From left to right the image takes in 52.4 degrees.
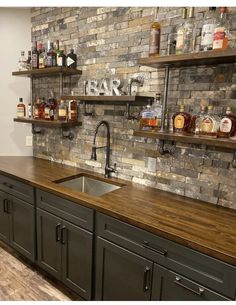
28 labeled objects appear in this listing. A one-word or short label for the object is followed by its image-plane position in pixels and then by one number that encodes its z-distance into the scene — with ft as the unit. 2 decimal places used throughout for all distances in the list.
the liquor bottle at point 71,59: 7.98
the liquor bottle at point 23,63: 8.99
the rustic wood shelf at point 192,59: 4.51
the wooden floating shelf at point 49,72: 7.72
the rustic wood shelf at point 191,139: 4.63
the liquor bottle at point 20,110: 9.34
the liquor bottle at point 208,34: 4.80
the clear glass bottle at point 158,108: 6.22
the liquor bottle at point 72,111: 8.21
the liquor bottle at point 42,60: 8.20
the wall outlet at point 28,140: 10.31
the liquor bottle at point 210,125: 5.22
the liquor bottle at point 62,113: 8.21
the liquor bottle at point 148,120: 6.19
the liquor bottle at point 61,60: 7.88
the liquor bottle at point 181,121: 5.66
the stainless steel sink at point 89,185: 7.36
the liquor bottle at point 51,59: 8.04
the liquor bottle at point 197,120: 5.62
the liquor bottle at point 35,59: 8.44
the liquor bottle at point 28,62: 8.85
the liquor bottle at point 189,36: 5.36
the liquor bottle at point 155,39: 5.65
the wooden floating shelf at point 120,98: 6.17
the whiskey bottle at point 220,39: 4.59
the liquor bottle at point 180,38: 5.33
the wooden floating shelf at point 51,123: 7.93
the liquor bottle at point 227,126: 4.93
